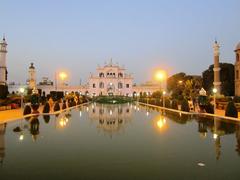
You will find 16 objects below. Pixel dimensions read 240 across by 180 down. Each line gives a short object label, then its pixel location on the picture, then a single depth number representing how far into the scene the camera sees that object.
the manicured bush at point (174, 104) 16.24
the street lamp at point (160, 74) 21.13
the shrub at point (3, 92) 20.05
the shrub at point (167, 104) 18.30
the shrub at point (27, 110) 11.54
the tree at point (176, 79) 49.76
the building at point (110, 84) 62.93
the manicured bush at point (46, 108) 13.01
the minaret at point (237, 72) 28.18
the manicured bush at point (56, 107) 14.14
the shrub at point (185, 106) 13.74
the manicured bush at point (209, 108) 12.51
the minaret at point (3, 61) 29.15
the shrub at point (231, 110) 10.29
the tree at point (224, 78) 31.68
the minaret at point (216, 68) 26.21
